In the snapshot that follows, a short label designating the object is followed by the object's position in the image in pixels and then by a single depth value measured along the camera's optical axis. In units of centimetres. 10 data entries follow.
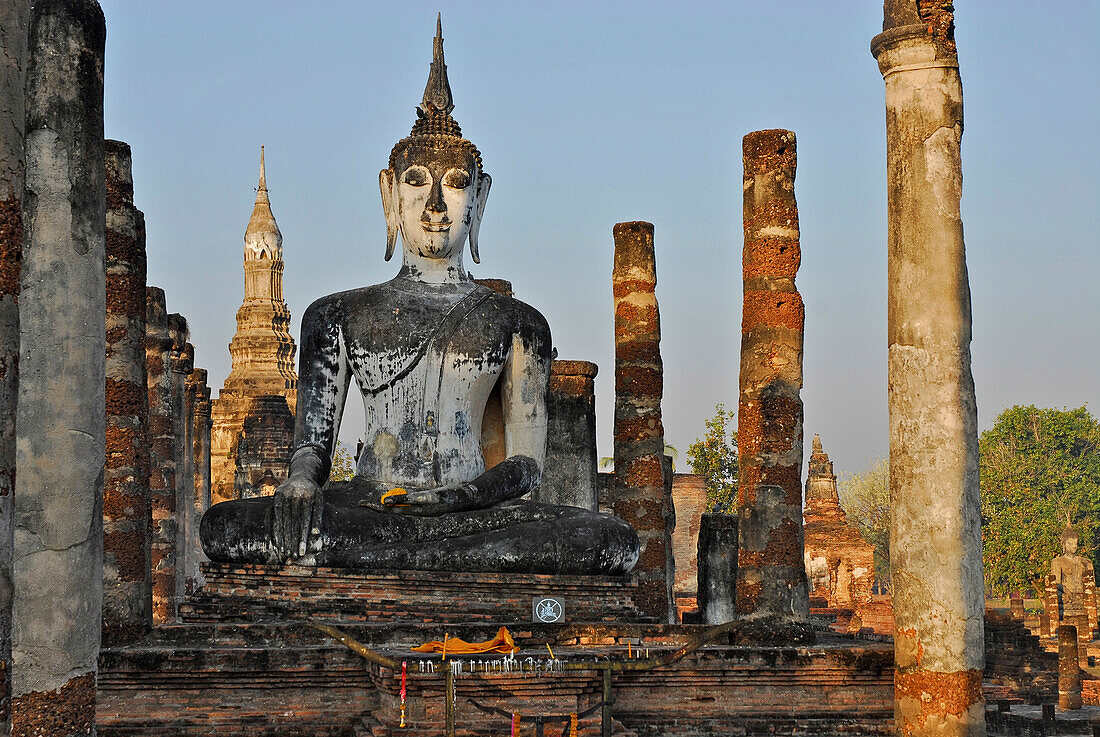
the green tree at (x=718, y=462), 3297
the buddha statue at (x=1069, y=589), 3059
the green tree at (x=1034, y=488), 4703
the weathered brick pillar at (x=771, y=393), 1116
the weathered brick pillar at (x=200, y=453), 2040
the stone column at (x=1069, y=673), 2045
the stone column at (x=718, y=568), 1234
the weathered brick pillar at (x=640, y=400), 1400
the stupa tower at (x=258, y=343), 3709
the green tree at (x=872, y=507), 5478
